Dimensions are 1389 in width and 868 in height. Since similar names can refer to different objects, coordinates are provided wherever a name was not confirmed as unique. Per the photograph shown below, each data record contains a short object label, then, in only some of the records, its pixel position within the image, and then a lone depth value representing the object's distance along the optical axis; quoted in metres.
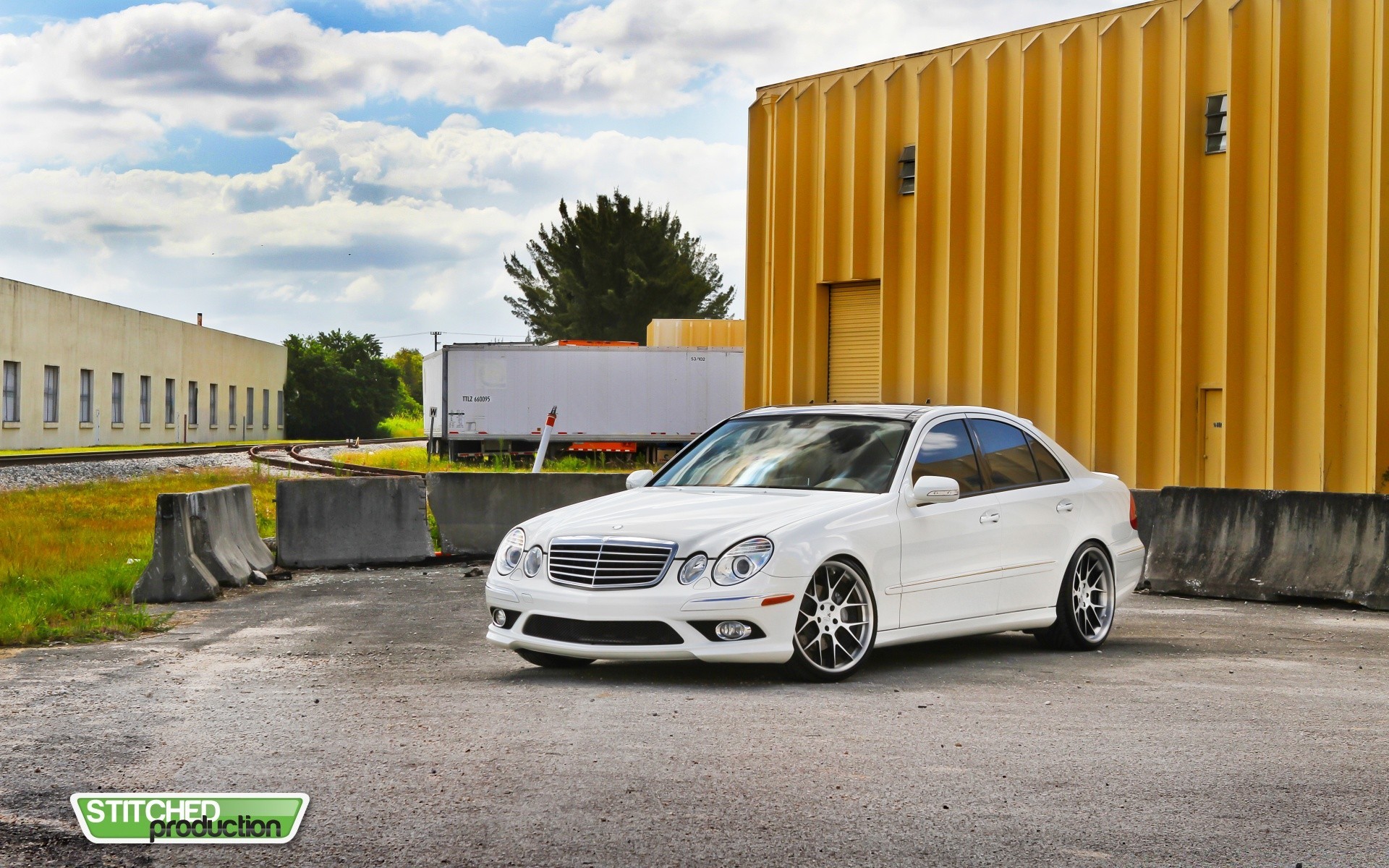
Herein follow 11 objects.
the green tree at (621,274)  73.25
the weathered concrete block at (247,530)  12.66
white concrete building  46.53
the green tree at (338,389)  80.44
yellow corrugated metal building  16.28
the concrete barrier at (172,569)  11.26
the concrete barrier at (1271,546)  11.31
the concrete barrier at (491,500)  14.27
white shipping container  36.81
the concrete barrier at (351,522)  13.59
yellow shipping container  43.89
